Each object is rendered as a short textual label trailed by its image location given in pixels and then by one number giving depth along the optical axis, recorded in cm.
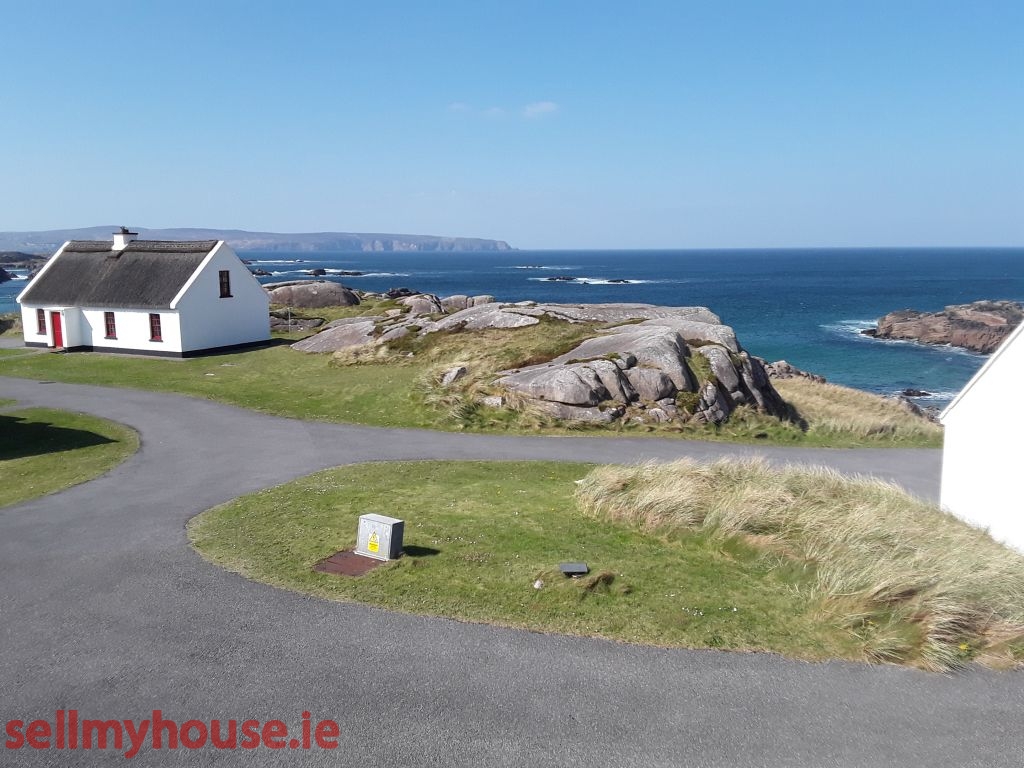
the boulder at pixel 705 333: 2959
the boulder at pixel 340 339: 3728
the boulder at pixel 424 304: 4729
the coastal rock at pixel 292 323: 4850
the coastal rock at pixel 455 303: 5089
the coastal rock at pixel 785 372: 4159
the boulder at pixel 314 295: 5706
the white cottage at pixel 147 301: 3706
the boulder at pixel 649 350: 2619
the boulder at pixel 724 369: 2684
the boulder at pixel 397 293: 6249
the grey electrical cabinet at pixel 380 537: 1209
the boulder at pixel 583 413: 2456
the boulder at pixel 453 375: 2756
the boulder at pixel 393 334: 3616
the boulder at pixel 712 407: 2514
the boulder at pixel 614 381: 2534
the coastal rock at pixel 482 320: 3472
